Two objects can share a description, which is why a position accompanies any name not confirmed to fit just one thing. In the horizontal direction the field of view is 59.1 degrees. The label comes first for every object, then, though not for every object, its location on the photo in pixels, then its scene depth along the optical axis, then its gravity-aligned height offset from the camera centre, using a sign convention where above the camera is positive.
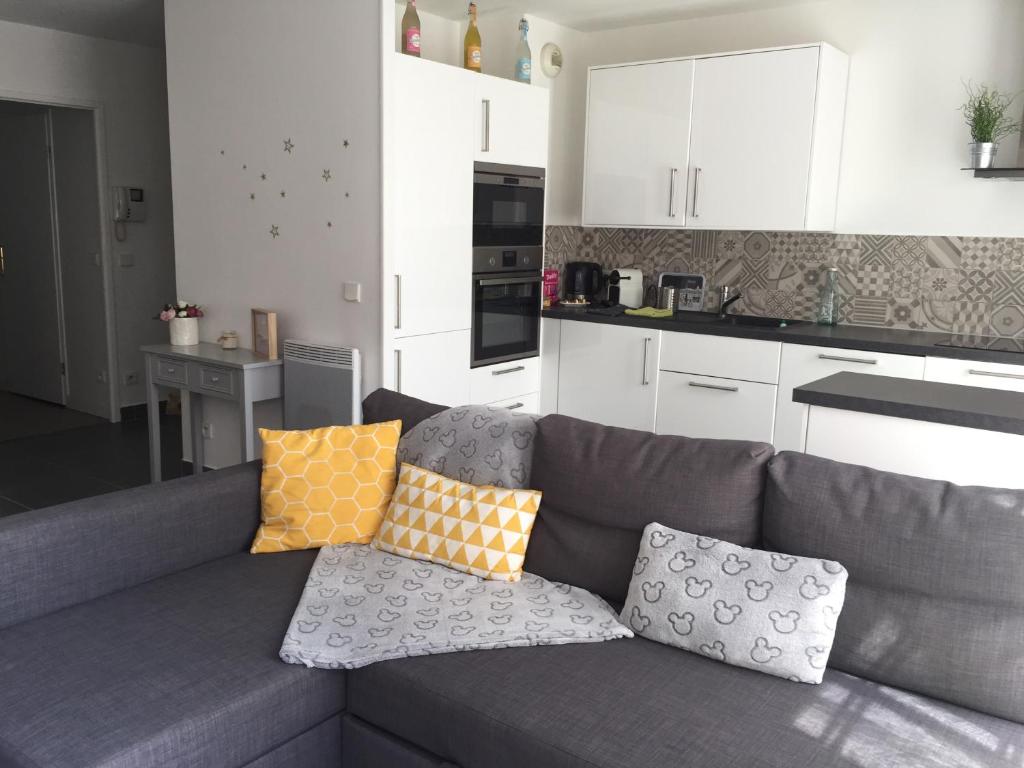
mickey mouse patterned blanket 2.05 -0.91
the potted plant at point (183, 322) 4.37 -0.46
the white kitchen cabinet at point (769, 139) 4.11 +0.48
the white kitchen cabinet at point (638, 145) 4.48 +0.47
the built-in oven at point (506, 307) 4.46 -0.37
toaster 5.04 -0.28
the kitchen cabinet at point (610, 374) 4.58 -0.71
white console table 4.00 -0.68
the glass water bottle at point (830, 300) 4.48 -0.28
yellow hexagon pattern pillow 2.63 -0.75
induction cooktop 3.82 -0.41
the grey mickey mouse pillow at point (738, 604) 1.93 -0.80
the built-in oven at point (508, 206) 4.35 +0.14
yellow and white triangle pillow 2.41 -0.79
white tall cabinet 3.84 +0.13
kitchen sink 4.50 -0.40
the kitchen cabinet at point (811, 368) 3.84 -0.54
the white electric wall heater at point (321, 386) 3.93 -0.69
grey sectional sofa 1.74 -0.93
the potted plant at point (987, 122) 3.87 +0.54
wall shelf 3.81 +0.32
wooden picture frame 4.13 -0.48
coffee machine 5.17 -0.25
